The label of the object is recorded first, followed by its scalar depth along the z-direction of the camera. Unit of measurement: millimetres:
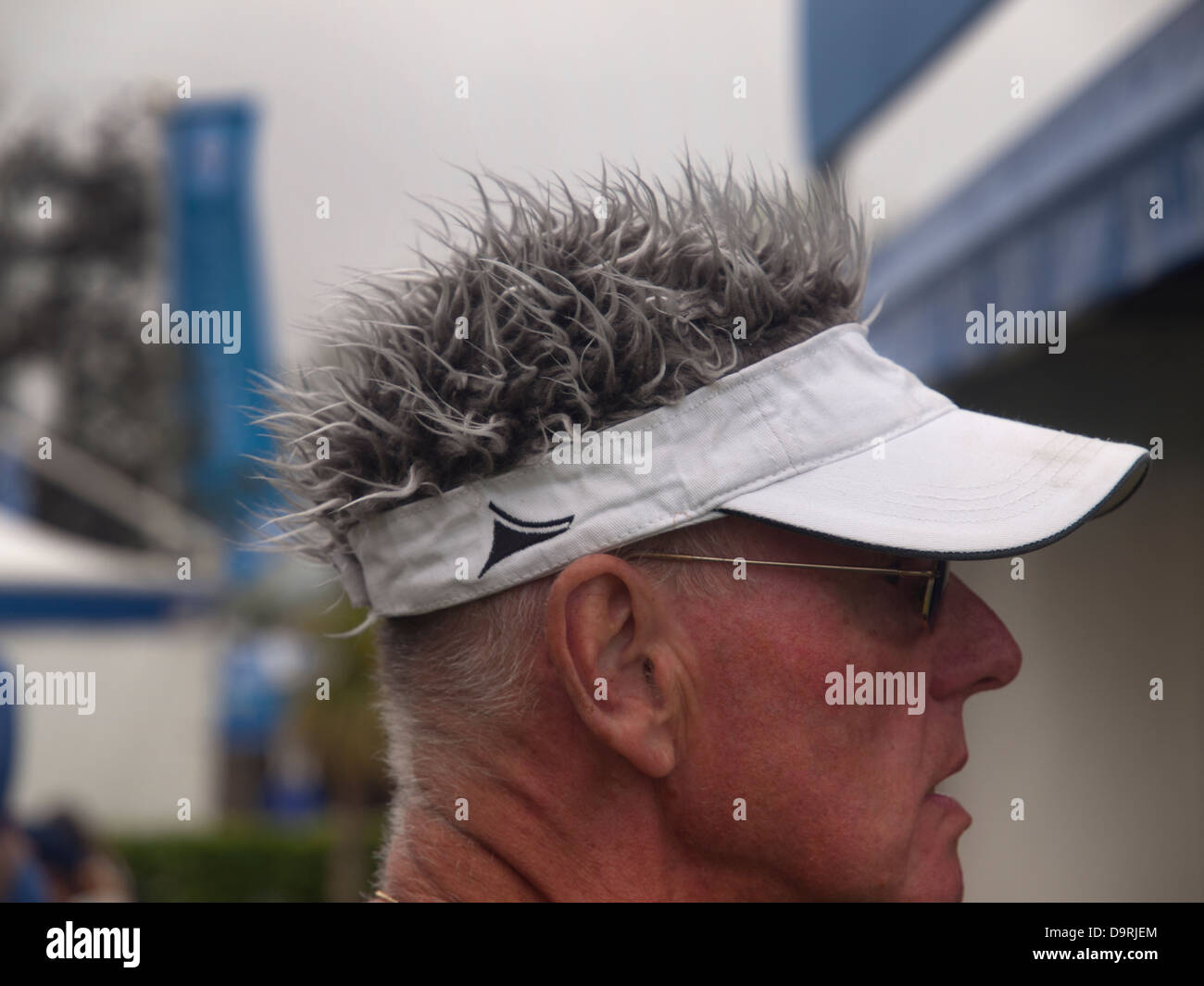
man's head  1239
